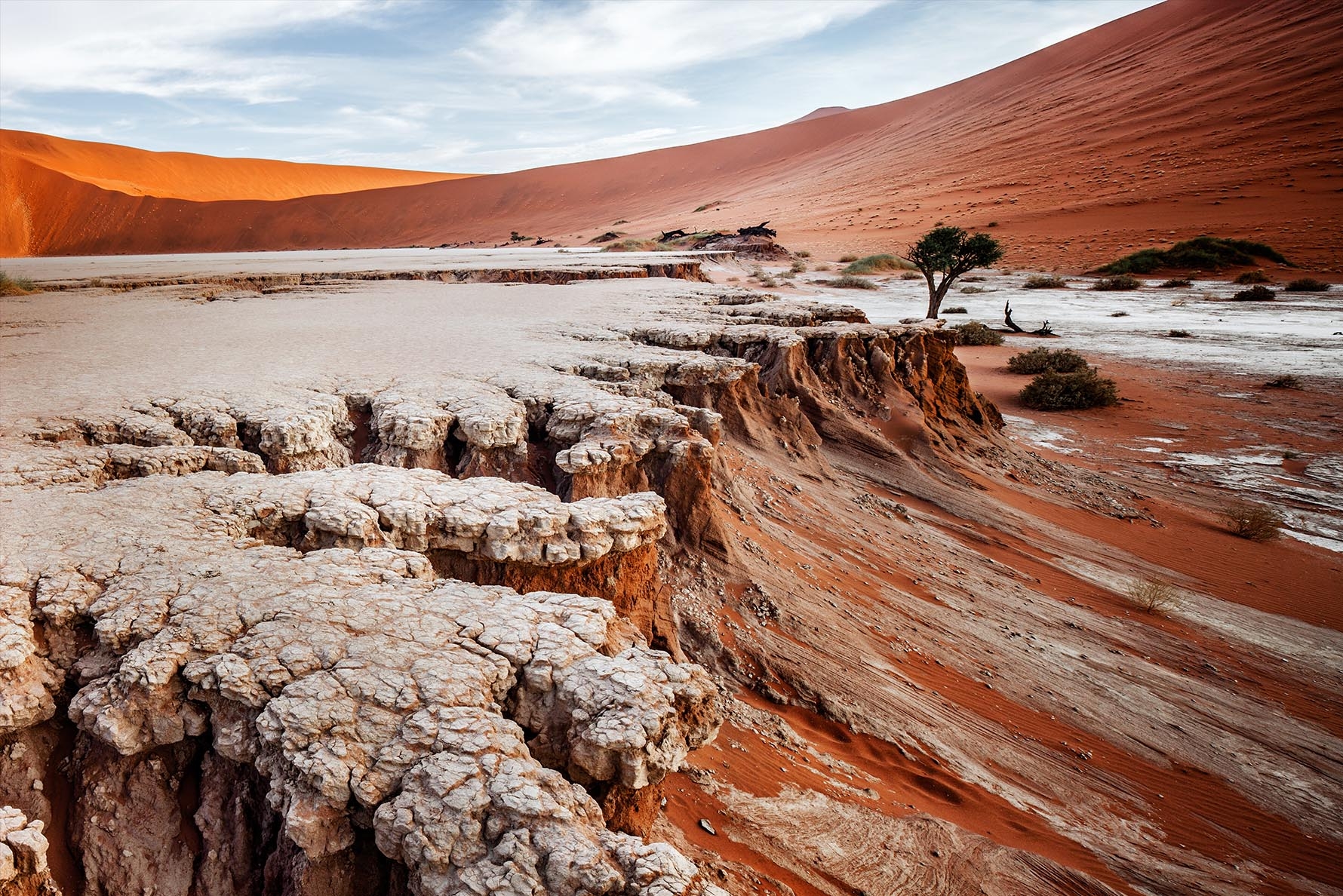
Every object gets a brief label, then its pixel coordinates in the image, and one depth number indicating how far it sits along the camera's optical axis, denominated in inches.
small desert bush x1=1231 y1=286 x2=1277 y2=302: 841.5
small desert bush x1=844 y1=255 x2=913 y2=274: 1137.4
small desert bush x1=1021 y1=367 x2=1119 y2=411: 582.2
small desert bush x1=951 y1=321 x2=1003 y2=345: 776.9
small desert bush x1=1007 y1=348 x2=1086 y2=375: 645.9
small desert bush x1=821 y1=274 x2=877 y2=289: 1031.4
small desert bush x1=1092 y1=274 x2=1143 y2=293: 964.0
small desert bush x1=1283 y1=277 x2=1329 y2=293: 845.2
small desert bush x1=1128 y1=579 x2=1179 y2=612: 282.4
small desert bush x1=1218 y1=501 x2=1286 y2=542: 357.7
